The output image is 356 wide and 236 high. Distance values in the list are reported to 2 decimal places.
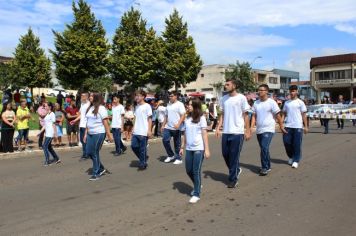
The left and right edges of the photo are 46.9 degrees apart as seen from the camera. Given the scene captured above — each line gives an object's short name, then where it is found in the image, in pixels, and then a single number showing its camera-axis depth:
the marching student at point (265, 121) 8.45
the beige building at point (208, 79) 79.56
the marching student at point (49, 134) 10.02
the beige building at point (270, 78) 90.12
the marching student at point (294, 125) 9.46
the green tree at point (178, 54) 41.06
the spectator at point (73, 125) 13.89
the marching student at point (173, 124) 10.09
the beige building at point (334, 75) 74.38
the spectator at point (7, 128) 11.85
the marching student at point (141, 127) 9.06
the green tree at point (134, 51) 37.94
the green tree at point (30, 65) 38.03
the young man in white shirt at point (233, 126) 7.23
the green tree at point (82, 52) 34.41
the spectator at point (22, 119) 12.55
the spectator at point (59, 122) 13.62
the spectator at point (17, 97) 21.18
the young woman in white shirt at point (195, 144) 6.37
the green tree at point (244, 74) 54.56
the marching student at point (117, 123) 11.97
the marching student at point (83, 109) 11.05
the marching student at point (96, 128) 8.11
